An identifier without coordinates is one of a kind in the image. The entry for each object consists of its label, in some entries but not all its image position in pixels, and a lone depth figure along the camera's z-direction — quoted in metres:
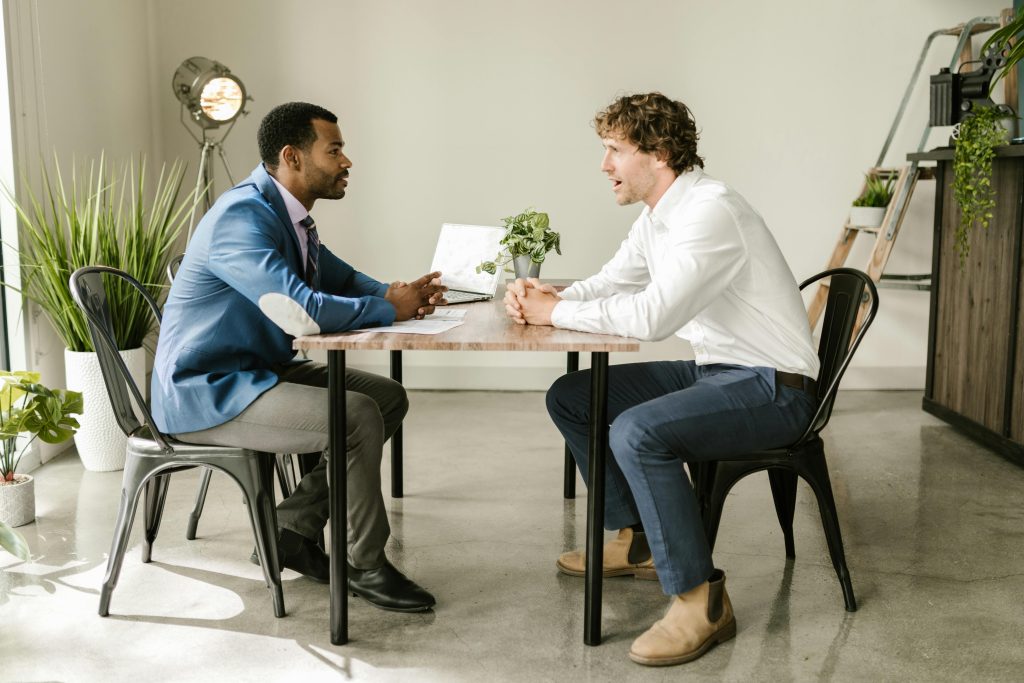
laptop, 3.06
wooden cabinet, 3.97
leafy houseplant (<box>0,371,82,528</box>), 3.10
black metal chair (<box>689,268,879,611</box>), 2.60
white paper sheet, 2.41
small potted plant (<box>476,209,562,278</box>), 2.97
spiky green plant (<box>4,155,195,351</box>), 3.68
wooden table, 2.27
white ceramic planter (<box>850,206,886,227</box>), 5.01
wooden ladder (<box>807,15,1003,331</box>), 4.81
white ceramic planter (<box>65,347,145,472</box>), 3.81
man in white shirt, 2.39
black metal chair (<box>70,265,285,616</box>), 2.54
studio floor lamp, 4.77
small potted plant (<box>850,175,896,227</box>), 5.02
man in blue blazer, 2.46
